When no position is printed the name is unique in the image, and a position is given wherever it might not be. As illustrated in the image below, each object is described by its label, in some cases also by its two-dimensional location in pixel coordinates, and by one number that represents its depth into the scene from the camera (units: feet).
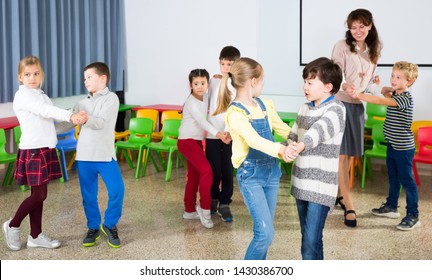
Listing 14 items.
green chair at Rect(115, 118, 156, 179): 19.95
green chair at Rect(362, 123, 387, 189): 17.92
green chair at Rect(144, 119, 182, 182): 19.08
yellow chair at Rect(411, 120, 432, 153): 18.54
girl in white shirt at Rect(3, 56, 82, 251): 11.30
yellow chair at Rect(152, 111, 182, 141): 21.89
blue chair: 19.06
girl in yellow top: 8.86
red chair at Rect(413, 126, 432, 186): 17.39
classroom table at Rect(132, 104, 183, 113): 22.90
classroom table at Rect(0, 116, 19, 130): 18.47
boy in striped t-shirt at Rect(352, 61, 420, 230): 13.19
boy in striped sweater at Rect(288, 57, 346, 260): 8.75
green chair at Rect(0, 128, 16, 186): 17.06
